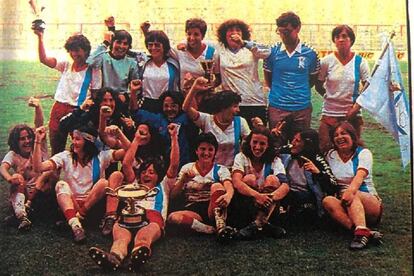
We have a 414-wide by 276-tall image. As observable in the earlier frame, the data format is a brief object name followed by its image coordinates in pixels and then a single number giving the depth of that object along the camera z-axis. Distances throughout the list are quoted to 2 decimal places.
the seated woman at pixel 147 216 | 3.50
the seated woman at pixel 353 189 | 3.64
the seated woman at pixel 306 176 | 3.71
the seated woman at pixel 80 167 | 3.68
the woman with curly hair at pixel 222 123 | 3.73
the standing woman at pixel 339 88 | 3.78
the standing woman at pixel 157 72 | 3.76
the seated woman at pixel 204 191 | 3.63
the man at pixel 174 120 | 3.74
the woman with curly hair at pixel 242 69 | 3.77
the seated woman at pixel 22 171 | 3.71
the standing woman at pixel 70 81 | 3.77
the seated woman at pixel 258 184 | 3.64
